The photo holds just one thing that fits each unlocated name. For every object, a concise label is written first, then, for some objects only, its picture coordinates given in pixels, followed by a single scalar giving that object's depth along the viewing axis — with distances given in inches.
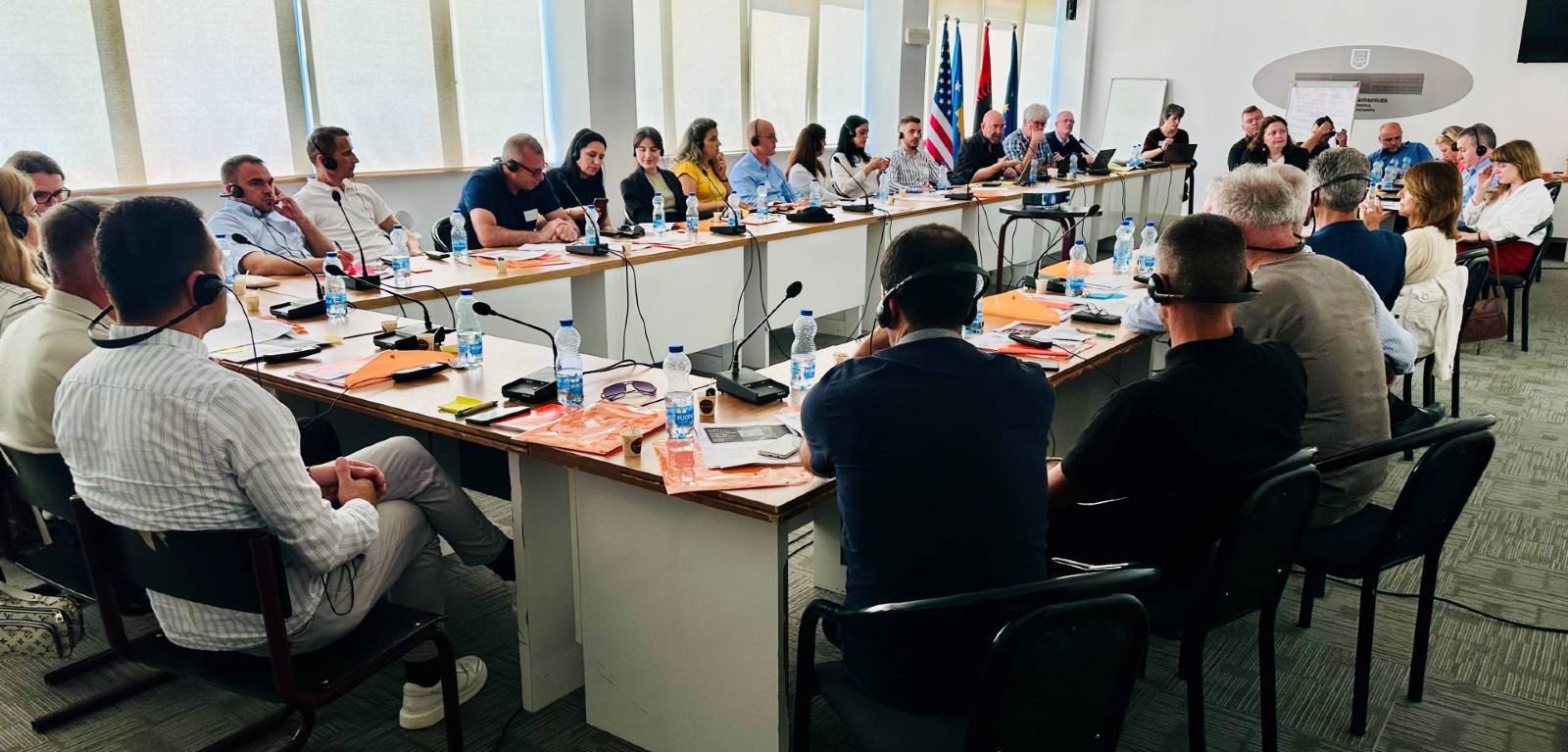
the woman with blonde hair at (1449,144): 295.6
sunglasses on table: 95.3
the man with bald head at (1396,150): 325.4
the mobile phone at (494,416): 87.8
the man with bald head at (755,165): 254.5
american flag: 389.4
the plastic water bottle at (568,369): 92.7
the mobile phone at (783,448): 79.4
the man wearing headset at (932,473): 56.6
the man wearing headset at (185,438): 62.9
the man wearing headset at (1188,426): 70.3
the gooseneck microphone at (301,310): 125.9
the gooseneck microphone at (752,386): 93.1
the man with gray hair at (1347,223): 126.3
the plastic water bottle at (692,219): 191.8
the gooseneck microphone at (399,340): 111.3
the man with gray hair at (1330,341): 89.4
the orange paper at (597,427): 81.3
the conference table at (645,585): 73.9
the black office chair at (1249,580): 69.2
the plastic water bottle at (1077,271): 150.5
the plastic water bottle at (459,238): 173.9
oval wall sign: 389.7
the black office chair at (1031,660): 52.9
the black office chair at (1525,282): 213.5
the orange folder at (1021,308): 134.0
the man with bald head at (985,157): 331.6
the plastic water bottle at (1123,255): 176.6
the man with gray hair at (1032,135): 329.7
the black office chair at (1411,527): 78.6
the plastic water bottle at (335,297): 126.4
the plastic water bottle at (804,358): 98.5
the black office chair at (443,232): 193.2
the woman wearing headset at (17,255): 103.6
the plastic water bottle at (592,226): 171.5
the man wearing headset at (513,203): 180.9
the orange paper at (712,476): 72.8
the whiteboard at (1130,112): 469.4
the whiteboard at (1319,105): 409.1
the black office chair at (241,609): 61.2
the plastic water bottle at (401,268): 146.8
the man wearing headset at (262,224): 151.6
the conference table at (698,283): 155.9
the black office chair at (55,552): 74.2
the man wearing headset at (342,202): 168.7
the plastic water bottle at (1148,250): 174.4
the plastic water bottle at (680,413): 84.2
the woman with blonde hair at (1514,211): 212.4
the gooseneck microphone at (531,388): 93.2
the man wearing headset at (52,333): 80.0
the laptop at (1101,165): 344.2
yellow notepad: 90.4
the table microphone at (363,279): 143.2
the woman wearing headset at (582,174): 209.9
